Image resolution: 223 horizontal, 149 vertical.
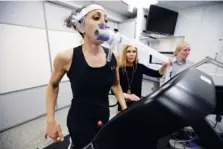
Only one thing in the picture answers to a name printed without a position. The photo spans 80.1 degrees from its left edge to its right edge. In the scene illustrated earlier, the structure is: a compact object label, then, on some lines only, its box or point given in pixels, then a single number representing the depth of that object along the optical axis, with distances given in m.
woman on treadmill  0.79
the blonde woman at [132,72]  1.63
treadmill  0.24
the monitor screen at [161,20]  3.38
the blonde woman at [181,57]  2.11
